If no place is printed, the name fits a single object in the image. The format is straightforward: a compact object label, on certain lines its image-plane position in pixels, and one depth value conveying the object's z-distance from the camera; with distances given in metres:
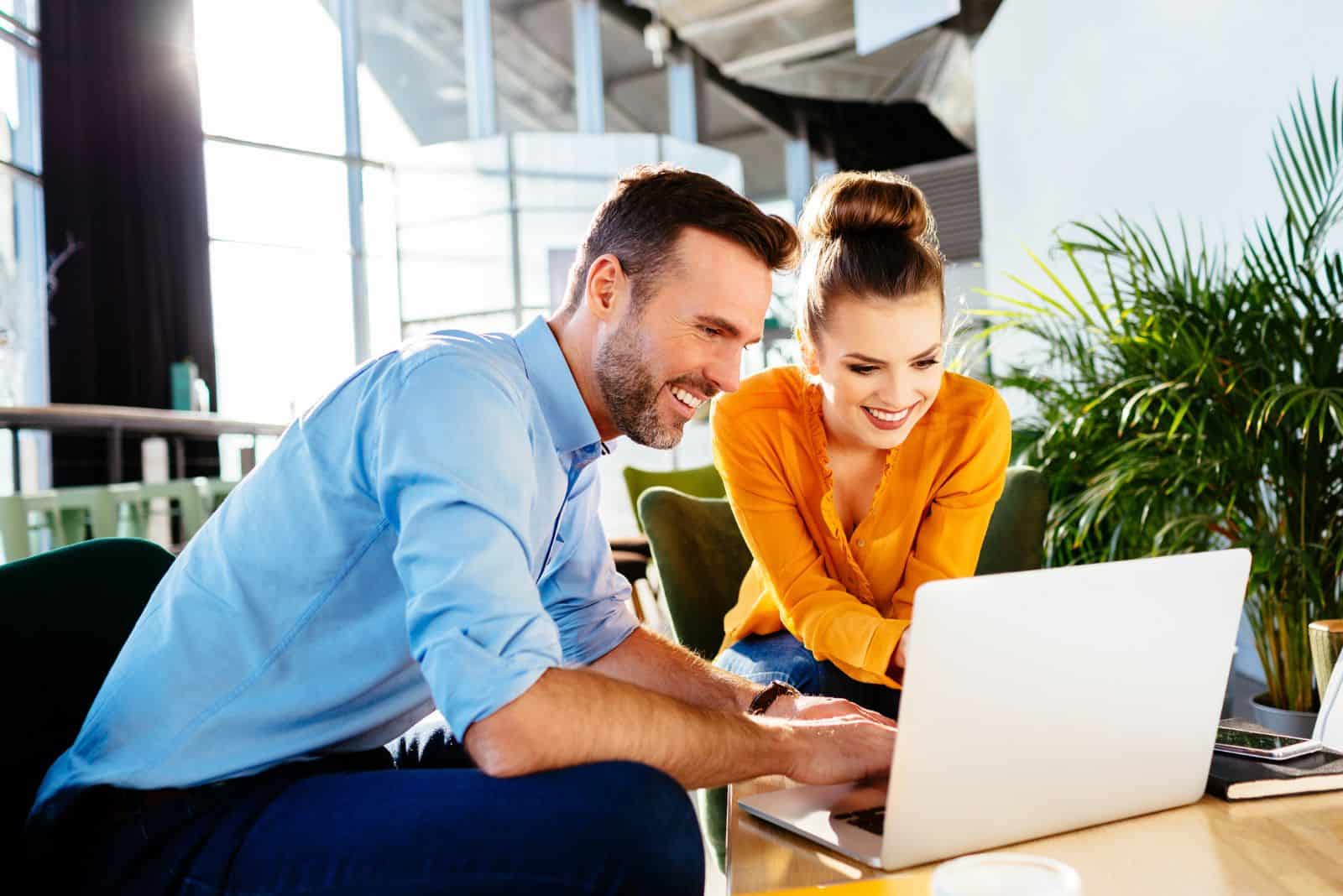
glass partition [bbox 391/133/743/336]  8.67
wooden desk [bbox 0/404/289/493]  3.72
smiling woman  1.78
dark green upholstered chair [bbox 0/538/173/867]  1.18
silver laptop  0.84
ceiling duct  8.14
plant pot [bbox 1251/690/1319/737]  2.45
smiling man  0.97
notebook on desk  1.04
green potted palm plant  2.36
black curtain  6.54
